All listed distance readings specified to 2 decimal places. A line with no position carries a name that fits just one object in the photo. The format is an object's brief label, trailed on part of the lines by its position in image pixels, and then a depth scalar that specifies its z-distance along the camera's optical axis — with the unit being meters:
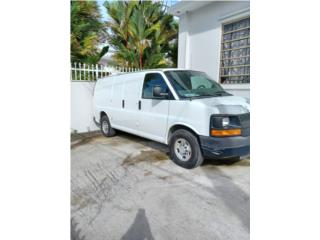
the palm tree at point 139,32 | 9.80
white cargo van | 3.36
